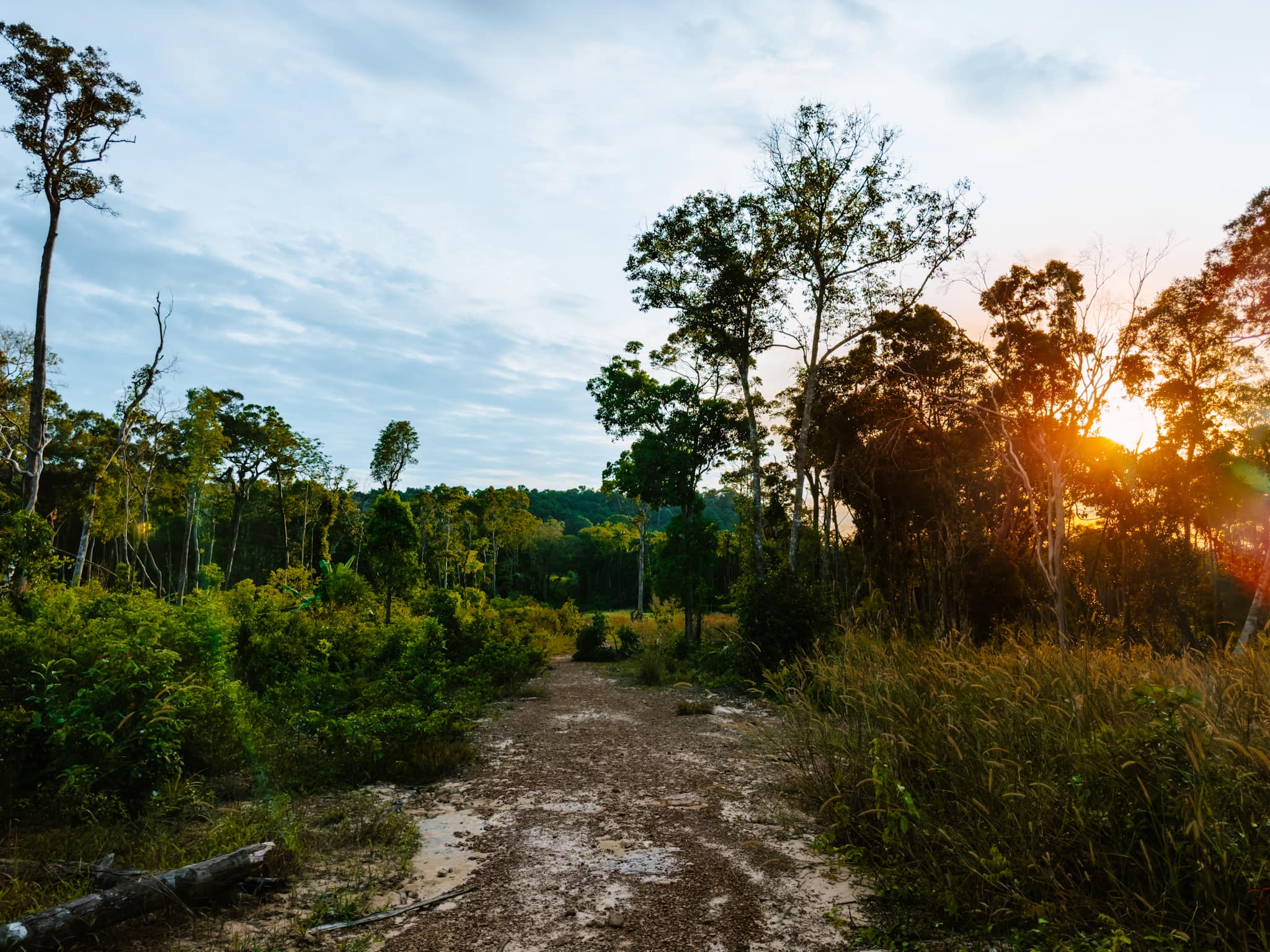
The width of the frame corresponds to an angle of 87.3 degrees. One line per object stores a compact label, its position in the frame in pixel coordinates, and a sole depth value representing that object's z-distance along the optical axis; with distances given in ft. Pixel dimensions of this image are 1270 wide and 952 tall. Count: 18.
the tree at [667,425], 61.77
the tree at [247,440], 104.83
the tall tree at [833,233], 50.75
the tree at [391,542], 54.39
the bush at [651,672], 42.63
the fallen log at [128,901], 9.30
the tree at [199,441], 90.79
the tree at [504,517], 136.36
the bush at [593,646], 61.52
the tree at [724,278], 55.16
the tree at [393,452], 122.42
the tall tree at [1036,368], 55.11
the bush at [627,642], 60.54
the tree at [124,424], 56.13
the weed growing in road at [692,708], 31.24
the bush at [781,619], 39.52
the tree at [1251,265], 50.73
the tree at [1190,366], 60.23
